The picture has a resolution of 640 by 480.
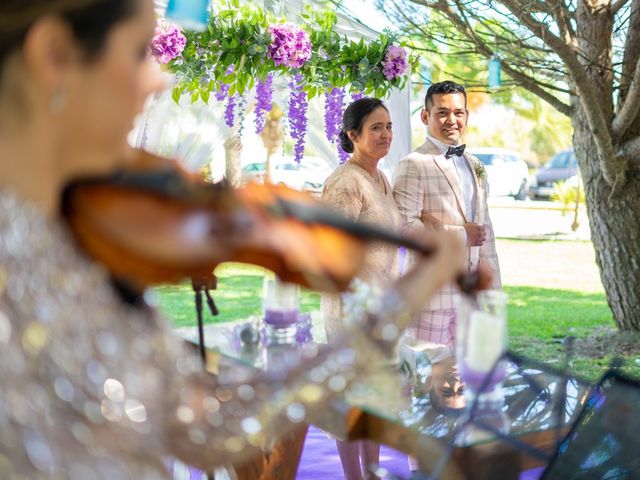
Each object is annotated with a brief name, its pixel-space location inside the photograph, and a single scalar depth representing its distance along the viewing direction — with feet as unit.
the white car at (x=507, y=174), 76.18
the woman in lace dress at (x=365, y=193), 11.35
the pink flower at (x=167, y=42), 14.92
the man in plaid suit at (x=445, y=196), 12.16
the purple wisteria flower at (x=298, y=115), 17.95
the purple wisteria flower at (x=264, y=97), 17.74
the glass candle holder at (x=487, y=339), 6.67
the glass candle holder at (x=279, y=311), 9.19
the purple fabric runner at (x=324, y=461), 12.45
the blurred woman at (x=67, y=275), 2.65
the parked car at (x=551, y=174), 81.64
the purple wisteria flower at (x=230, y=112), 17.19
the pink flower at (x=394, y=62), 16.35
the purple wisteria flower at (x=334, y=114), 17.81
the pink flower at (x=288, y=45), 15.29
